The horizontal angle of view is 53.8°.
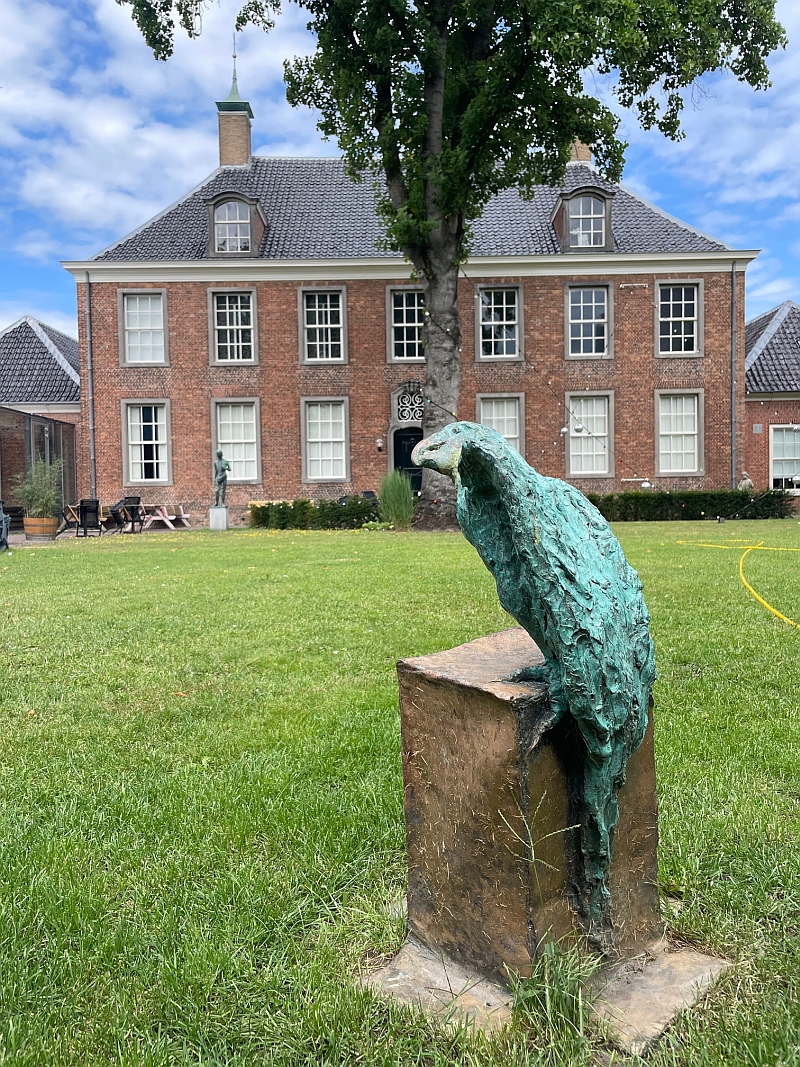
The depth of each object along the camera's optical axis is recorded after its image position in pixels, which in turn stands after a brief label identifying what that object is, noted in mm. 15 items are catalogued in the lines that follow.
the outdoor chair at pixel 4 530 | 14289
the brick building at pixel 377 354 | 23297
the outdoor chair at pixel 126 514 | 20906
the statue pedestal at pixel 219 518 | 21562
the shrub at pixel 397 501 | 18172
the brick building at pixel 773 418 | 25609
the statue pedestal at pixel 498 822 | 1909
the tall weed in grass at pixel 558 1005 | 1762
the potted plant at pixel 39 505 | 18375
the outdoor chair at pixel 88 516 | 19278
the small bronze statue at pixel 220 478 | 21859
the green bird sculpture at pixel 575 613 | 1830
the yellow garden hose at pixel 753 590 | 5992
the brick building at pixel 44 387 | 23234
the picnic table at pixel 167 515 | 22552
